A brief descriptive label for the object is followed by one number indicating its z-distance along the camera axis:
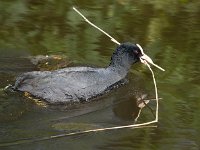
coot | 15.07
